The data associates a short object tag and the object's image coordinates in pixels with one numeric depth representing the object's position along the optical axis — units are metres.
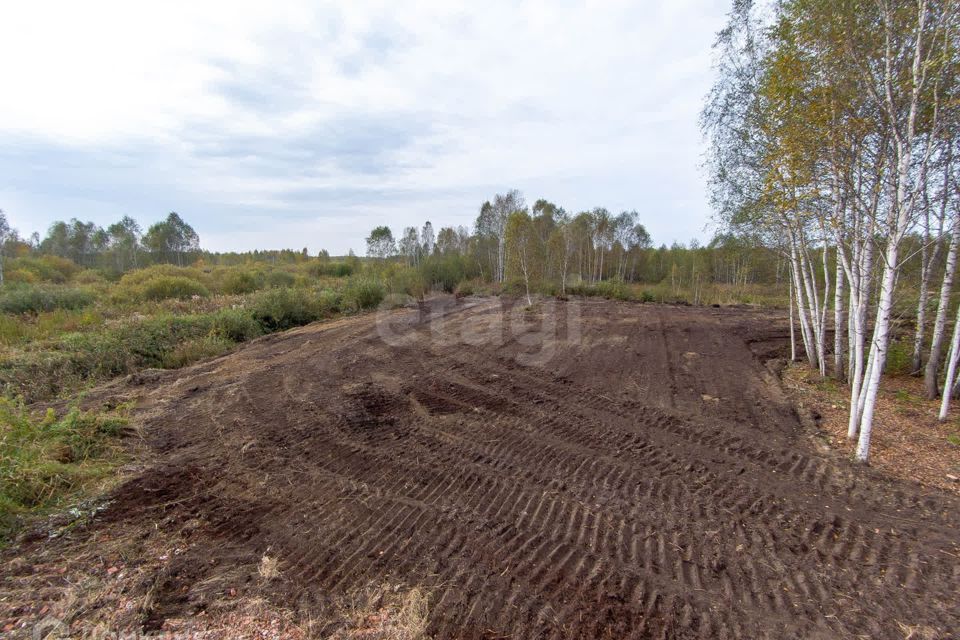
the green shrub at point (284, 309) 14.38
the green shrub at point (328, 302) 16.67
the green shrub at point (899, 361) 7.37
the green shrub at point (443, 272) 26.27
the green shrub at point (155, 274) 22.08
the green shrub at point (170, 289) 19.66
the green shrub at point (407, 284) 21.09
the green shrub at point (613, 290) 22.53
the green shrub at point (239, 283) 24.45
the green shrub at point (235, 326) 12.32
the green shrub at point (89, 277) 25.89
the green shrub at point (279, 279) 26.85
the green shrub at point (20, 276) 24.16
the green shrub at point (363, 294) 17.75
